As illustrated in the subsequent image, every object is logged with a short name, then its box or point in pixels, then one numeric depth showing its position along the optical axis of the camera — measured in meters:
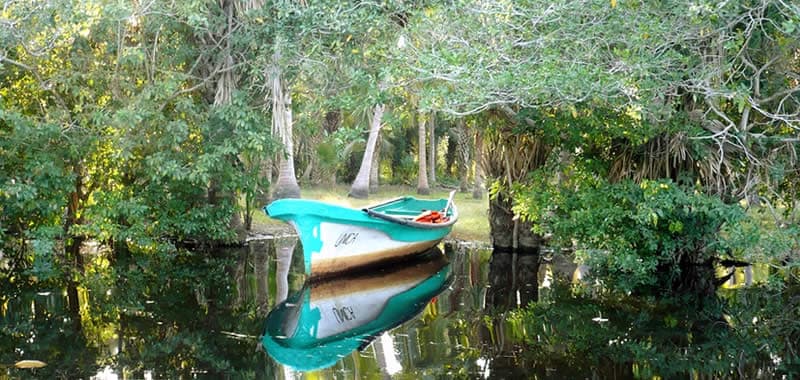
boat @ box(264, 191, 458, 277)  10.95
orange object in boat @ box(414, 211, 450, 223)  13.68
